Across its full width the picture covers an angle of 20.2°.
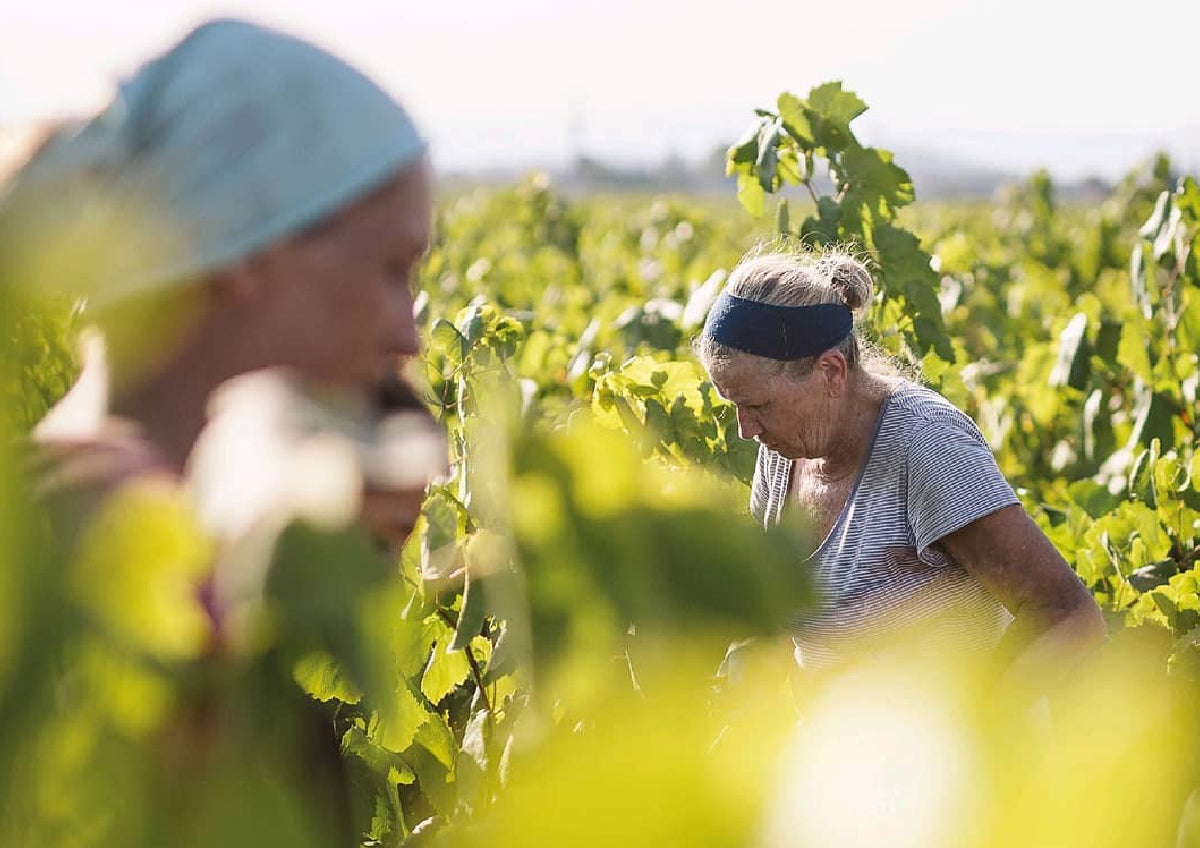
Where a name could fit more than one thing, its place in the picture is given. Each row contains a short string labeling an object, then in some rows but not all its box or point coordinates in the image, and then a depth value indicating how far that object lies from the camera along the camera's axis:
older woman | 3.46
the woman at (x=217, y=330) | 1.01
